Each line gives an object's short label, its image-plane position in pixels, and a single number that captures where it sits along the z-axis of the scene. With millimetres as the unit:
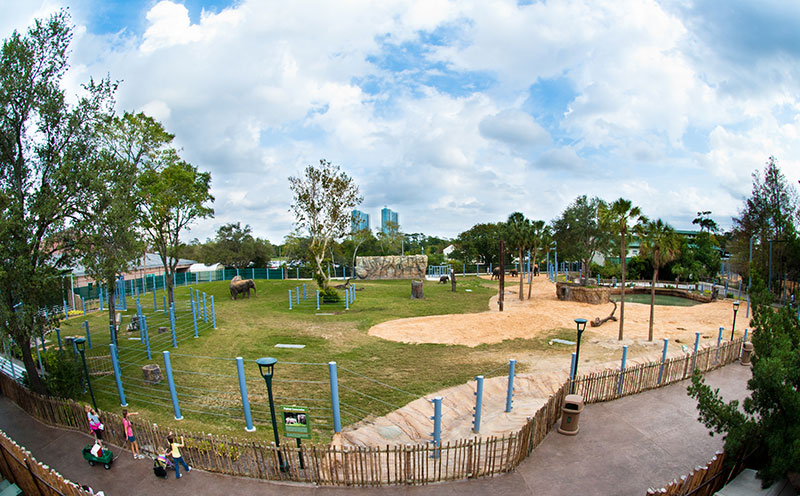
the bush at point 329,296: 30875
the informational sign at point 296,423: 7758
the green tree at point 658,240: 20322
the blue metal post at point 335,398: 9086
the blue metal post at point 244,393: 9525
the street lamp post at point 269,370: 7344
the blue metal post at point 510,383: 11023
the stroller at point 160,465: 7738
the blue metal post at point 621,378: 11977
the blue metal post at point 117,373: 11322
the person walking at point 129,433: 8562
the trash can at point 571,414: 9719
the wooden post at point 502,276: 28897
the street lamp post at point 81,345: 10016
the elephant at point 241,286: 34438
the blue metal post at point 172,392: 10067
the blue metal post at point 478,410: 9539
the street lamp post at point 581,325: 11633
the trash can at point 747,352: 15742
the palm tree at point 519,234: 33088
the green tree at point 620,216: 19141
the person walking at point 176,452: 7762
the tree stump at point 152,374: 13219
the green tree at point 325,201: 37688
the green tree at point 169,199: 24453
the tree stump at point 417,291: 33225
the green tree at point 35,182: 10742
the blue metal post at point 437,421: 8555
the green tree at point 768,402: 6617
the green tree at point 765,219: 37406
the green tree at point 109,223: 12016
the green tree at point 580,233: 47906
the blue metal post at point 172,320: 17391
